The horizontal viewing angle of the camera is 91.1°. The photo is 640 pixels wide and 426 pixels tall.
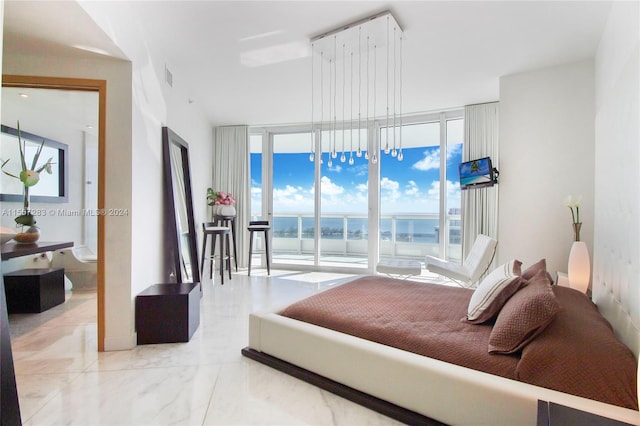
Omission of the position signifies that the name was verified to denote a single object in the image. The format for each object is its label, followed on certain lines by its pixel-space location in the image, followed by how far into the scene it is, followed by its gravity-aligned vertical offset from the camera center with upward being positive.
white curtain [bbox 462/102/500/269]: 4.53 +0.73
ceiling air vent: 3.29 +1.46
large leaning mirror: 3.15 +0.00
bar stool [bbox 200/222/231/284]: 4.59 -0.42
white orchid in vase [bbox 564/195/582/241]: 3.03 +0.09
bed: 1.32 -0.74
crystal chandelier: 2.77 +1.61
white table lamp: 2.83 -0.48
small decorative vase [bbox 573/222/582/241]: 3.04 -0.14
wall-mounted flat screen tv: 3.84 +0.52
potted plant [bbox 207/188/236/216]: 5.15 +0.17
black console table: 2.54 -0.32
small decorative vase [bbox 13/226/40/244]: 3.02 -0.23
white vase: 5.14 +0.05
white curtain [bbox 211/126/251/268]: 5.81 +0.78
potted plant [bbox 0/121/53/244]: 3.05 +0.26
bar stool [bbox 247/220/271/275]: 5.22 -0.26
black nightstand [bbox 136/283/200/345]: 2.54 -0.85
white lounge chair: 3.69 -0.64
